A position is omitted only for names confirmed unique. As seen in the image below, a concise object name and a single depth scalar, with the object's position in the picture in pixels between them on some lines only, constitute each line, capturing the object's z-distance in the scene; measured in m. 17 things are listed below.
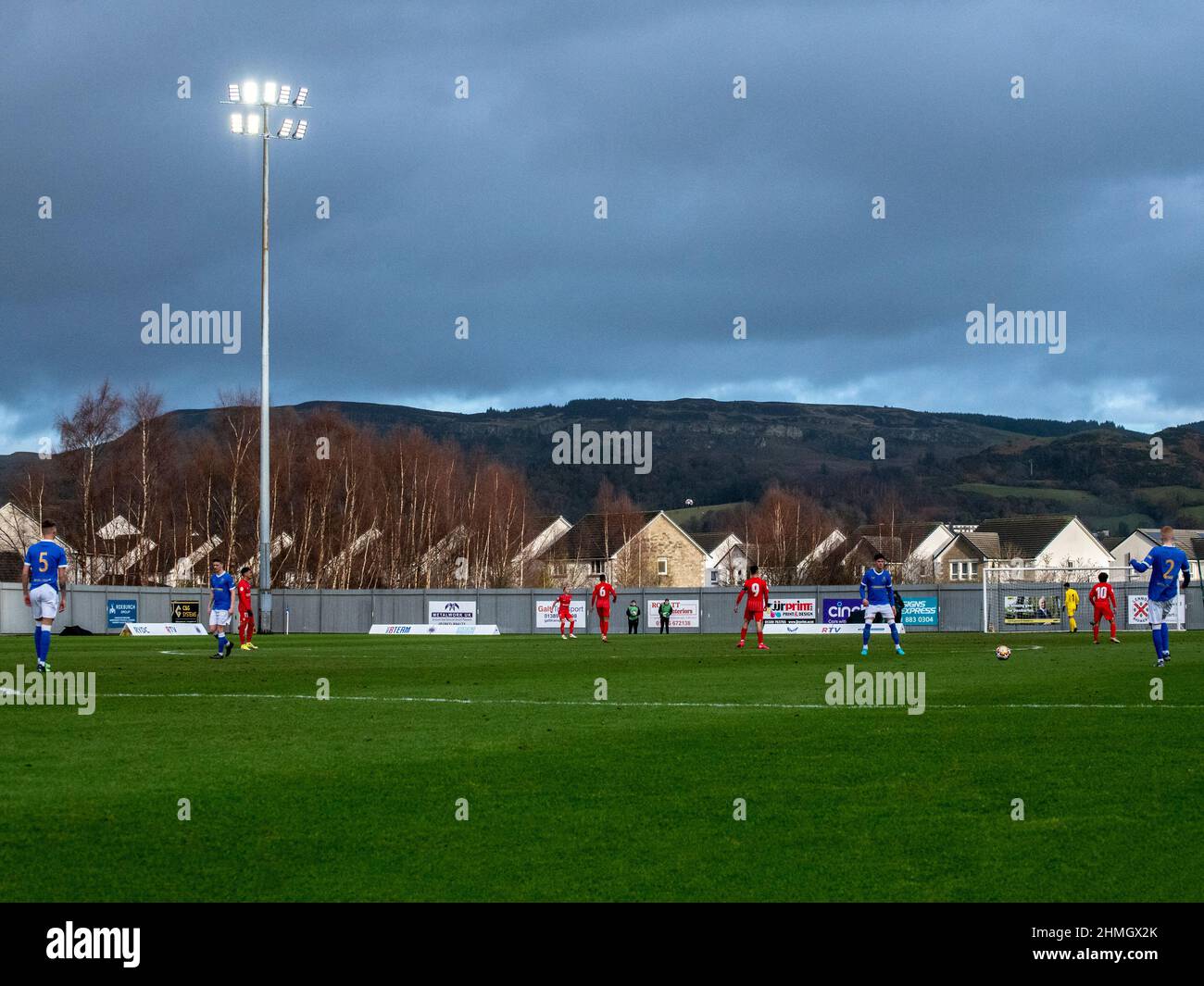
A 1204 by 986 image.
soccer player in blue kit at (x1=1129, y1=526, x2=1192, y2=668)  23.27
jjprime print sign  64.19
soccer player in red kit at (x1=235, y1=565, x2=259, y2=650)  34.69
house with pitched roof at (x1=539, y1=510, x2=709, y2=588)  121.56
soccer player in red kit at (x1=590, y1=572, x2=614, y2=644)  41.00
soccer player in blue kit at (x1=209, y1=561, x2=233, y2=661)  30.91
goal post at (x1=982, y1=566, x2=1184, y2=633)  58.22
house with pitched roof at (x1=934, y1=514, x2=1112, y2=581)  130.38
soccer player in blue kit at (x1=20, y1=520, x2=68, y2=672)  20.94
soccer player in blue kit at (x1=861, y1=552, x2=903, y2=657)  28.67
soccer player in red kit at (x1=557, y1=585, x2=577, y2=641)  49.31
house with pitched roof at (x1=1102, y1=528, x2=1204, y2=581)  140.00
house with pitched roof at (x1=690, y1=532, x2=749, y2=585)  137.75
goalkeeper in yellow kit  51.22
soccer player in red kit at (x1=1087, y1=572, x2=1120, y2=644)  39.41
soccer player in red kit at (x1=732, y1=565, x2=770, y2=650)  35.06
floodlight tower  50.75
